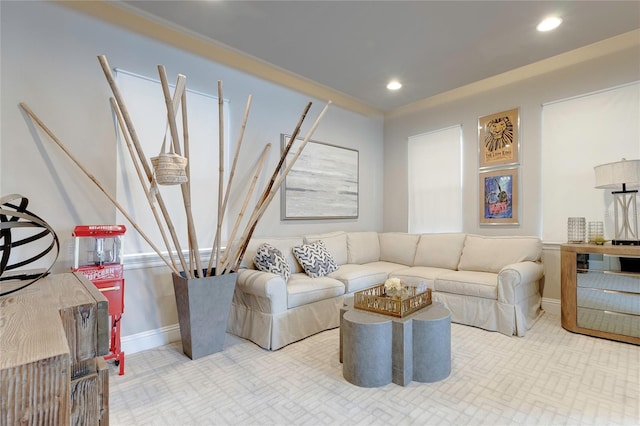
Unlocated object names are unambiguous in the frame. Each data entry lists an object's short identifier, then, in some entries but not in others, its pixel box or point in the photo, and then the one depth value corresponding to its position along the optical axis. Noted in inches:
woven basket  77.7
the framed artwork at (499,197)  147.0
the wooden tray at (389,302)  85.2
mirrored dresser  104.0
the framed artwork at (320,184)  149.2
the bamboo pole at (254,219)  105.6
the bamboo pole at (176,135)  81.4
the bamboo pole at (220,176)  97.0
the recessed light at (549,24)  101.7
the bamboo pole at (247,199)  103.0
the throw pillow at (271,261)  115.8
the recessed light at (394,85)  149.7
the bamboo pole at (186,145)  89.5
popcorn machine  84.7
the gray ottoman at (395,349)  80.0
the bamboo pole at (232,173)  100.3
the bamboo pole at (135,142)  78.0
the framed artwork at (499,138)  147.2
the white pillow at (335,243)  149.5
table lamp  105.3
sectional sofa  107.0
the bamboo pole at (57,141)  84.8
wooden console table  12.7
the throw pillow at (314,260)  130.9
